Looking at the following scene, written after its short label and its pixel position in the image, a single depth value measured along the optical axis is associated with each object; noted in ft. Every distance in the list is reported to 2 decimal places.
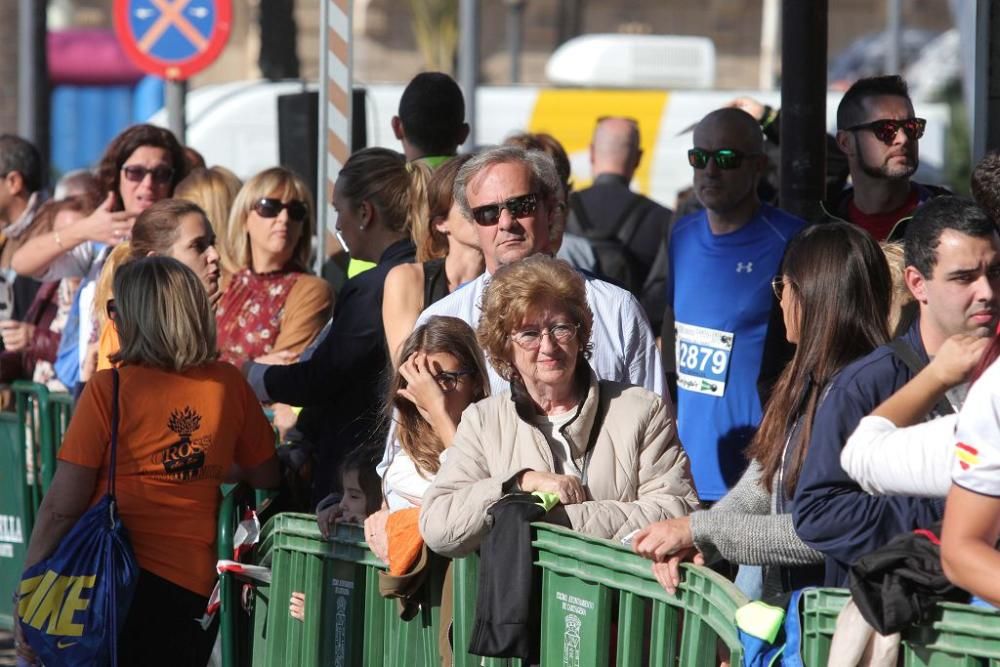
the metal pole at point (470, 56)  120.57
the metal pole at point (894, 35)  202.84
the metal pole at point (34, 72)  93.81
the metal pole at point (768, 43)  274.16
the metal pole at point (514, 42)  212.02
